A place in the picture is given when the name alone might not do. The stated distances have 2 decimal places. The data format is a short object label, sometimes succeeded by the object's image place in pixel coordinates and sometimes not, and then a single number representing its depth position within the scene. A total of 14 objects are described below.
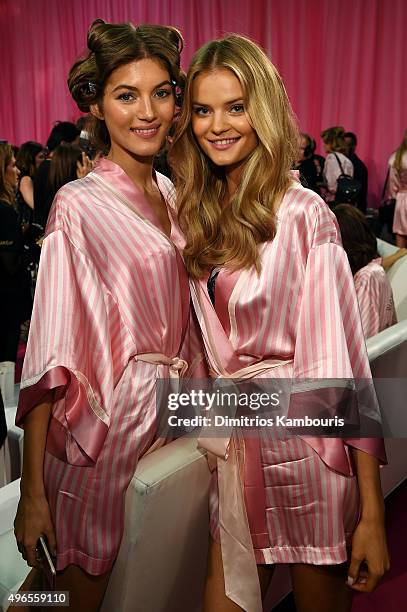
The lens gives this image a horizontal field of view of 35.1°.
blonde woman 1.36
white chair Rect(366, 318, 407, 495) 2.10
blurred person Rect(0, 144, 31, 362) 3.33
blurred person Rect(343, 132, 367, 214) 6.01
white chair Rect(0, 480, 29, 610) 1.58
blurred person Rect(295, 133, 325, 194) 5.51
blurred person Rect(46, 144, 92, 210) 3.75
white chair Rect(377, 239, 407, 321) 3.26
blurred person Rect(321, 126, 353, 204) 5.67
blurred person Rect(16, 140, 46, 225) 4.98
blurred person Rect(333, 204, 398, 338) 2.60
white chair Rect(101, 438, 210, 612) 1.35
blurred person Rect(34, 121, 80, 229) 4.06
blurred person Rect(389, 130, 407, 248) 5.46
